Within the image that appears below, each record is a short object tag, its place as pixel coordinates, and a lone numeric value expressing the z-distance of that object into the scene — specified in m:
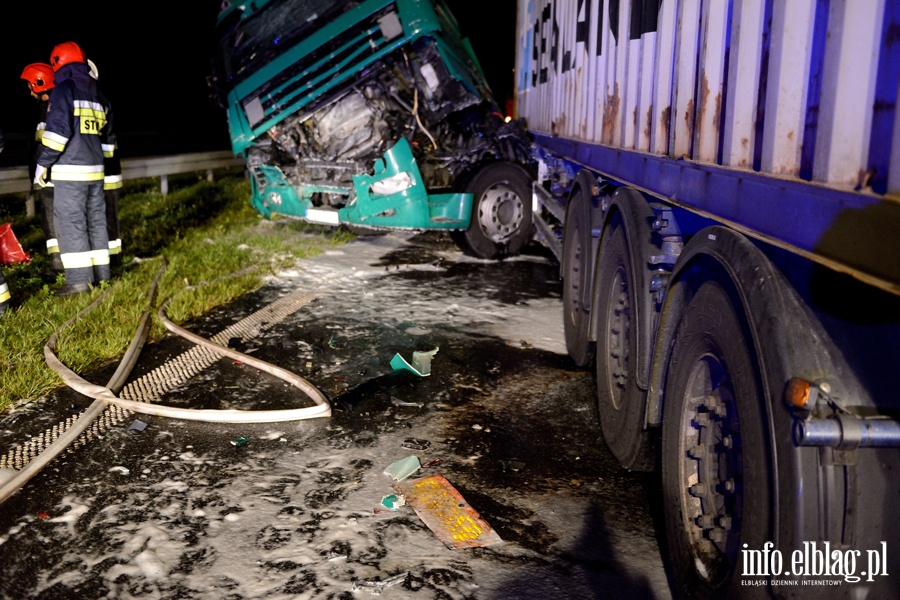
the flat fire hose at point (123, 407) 3.08
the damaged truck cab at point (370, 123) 6.70
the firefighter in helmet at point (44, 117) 5.84
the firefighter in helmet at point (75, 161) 5.57
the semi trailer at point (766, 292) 1.48
